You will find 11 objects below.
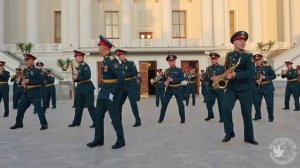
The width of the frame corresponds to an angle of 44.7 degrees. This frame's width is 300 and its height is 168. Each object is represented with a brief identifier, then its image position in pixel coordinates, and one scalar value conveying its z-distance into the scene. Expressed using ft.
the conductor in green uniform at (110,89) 22.24
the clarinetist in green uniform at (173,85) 34.99
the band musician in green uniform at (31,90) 31.58
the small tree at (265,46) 101.91
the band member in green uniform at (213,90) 34.50
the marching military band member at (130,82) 34.01
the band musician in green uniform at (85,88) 32.17
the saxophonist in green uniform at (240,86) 23.09
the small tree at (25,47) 99.50
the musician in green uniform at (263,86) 35.29
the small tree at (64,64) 96.63
